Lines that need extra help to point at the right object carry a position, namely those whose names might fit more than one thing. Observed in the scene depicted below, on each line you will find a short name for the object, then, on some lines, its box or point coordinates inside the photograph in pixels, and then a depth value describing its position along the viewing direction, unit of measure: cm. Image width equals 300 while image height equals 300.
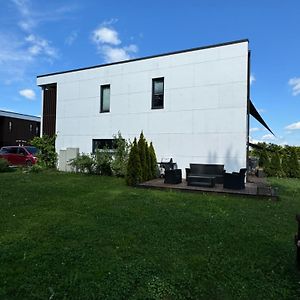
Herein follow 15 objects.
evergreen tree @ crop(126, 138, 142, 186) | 1149
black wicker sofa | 1077
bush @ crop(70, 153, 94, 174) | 1548
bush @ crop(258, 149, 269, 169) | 1710
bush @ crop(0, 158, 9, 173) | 1671
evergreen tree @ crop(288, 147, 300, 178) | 1689
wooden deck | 912
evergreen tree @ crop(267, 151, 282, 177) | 1686
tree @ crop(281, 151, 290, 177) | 1710
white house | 1277
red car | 1966
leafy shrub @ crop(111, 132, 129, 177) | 1420
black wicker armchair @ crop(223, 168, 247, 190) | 1022
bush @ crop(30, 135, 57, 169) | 1789
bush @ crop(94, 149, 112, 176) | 1504
